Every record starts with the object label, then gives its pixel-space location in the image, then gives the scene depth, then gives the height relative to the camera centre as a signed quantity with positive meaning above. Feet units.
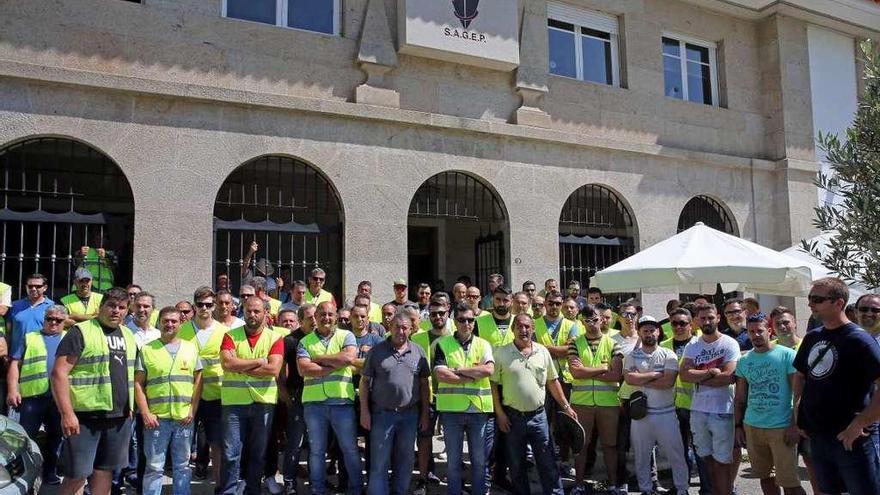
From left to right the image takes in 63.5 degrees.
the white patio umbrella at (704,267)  24.64 +1.49
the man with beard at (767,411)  17.88 -2.62
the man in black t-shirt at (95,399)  16.81 -1.88
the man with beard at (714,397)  19.39 -2.42
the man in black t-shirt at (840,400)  13.94 -1.86
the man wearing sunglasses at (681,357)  21.66 -1.41
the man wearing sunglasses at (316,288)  27.22 +1.09
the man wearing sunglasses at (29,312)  22.32 +0.31
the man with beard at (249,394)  19.30 -2.09
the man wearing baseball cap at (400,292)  28.04 +0.91
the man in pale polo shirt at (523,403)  20.17 -2.58
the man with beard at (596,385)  22.00 -2.33
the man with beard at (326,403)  19.88 -2.46
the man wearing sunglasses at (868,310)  18.13 -0.10
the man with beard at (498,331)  22.59 -0.58
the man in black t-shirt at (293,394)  21.02 -2.31
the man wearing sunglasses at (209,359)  20.54 -1.17
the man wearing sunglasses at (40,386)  20.98 -1.89
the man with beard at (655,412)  20.57 -2.97
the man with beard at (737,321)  22.37 -0.40
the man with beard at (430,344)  21.42 -0.92
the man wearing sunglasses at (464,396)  19.95 -2.33
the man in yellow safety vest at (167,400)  18.45 -2.11
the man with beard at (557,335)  24.06 -0.78
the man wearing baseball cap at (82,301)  23.89 +0.67
